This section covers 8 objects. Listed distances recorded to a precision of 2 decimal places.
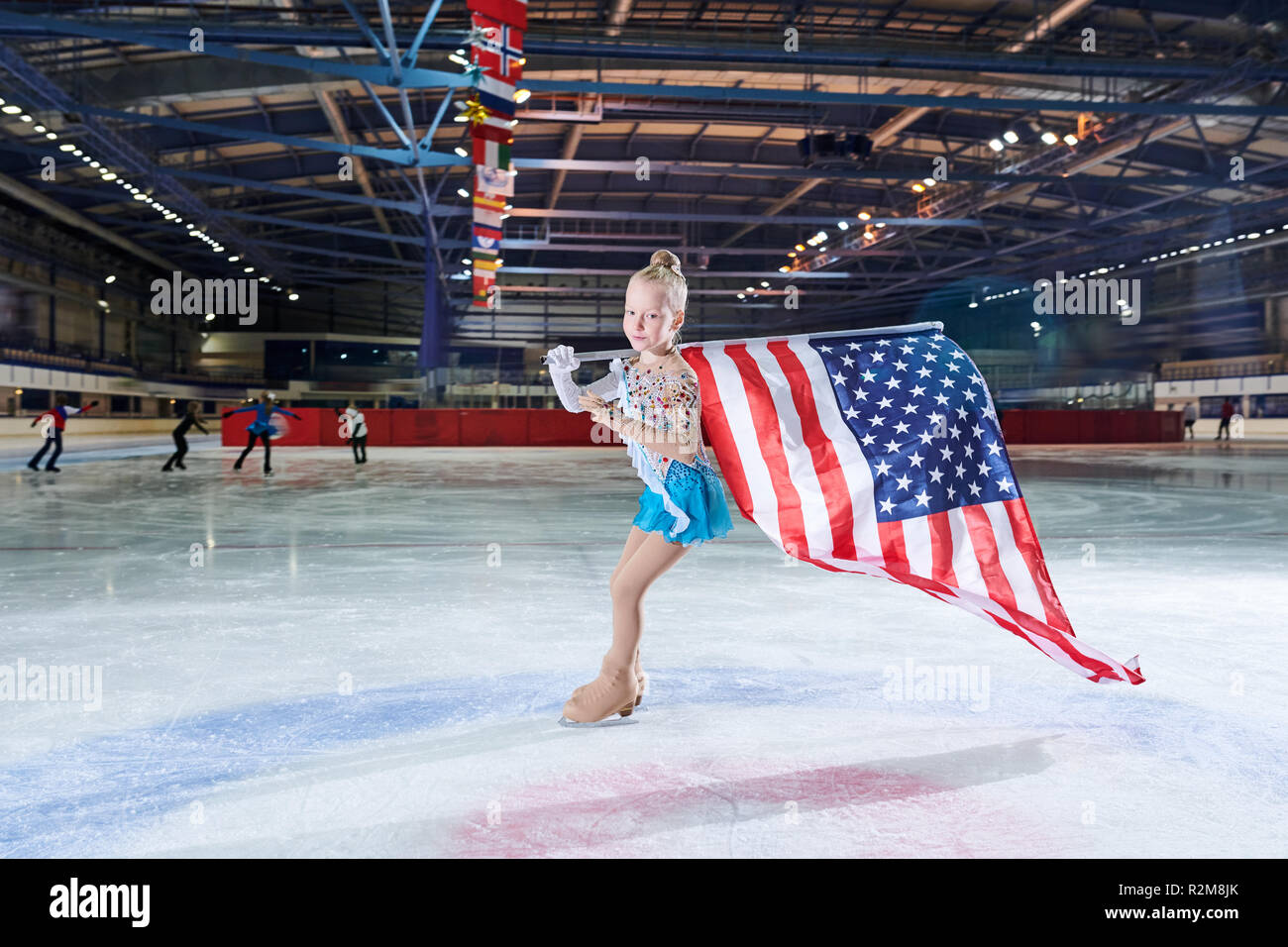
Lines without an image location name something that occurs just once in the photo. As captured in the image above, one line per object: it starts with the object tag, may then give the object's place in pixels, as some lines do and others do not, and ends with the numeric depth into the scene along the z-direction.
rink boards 34.06
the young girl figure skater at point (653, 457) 3.21
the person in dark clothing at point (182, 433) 18.77
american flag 3.48
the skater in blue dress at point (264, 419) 17.41
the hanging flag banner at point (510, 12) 11.52
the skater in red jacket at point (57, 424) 17.75
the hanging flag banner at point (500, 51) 12.93
